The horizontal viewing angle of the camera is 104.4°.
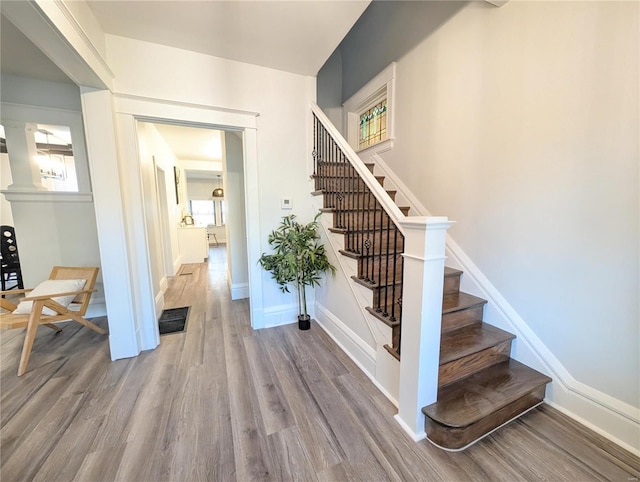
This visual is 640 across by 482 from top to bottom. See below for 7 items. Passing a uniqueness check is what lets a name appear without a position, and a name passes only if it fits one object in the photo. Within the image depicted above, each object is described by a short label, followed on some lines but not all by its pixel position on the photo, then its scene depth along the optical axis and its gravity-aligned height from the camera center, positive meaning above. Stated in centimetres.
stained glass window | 327 +117
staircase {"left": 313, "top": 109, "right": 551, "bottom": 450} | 135 -101
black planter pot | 266 -122
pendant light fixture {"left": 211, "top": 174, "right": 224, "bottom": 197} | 801 +53
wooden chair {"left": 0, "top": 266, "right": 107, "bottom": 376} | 198 -89
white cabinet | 589 -85
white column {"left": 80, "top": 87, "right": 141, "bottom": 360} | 187 -9
